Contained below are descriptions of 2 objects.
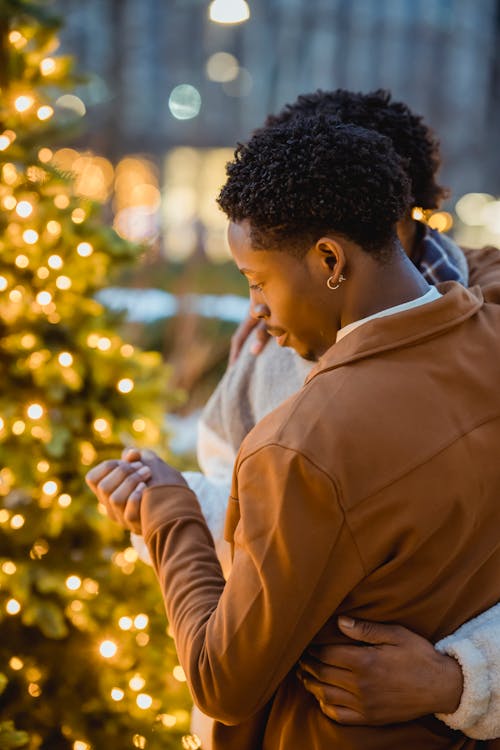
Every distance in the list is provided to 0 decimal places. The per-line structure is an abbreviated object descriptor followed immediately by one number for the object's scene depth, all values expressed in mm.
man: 1971
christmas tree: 2849
